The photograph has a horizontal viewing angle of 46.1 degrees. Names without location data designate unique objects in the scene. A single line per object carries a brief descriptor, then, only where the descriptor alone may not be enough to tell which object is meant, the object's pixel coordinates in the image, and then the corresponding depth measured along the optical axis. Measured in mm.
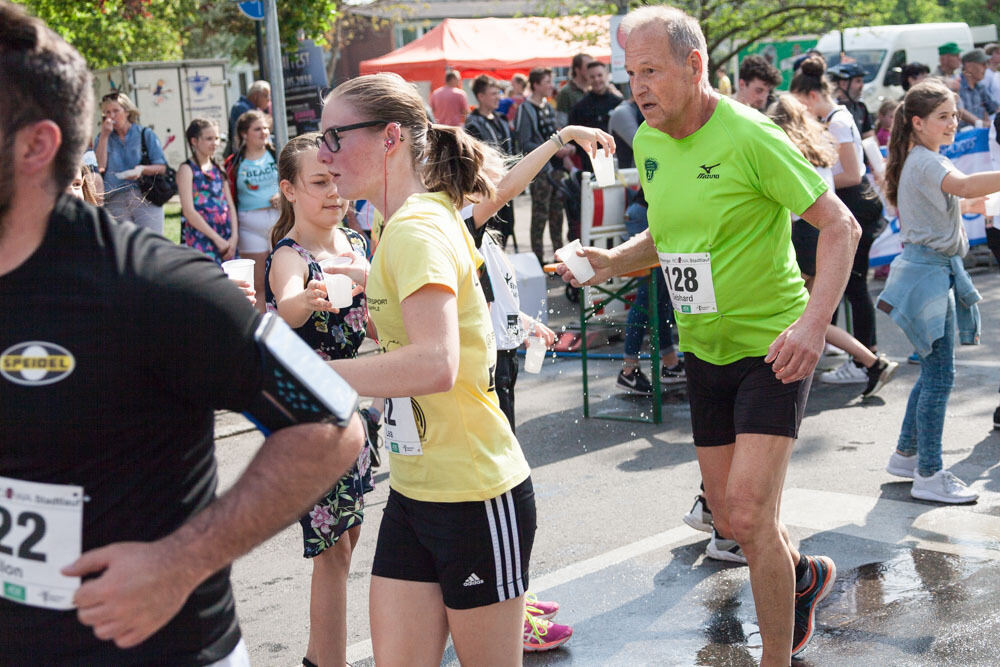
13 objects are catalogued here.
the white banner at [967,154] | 11016
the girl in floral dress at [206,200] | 10000
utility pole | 9375
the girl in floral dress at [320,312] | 3701
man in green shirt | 3578
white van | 27344
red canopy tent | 24344
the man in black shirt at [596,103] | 12508
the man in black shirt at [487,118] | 13470
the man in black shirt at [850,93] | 10812
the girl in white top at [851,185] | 7913
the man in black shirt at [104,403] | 1636
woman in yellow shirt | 2764
